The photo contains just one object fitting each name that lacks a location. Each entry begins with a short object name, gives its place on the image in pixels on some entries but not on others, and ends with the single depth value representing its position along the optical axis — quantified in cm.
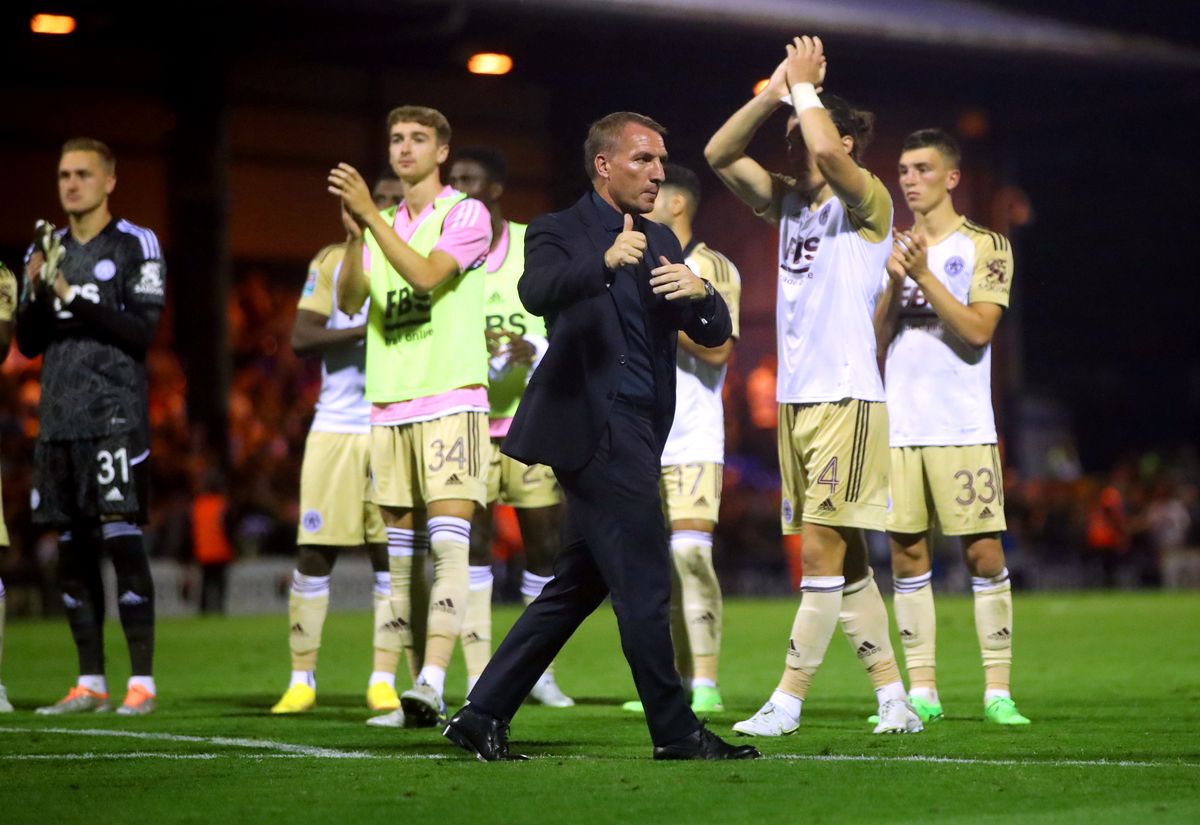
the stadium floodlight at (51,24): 4431
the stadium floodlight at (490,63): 4928
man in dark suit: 1265
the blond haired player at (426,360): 1567
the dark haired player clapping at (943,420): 1644
